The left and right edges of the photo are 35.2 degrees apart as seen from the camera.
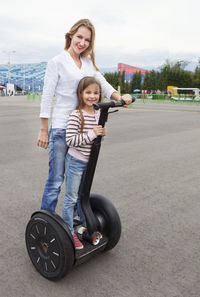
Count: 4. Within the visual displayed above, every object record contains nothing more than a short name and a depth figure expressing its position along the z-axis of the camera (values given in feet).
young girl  7.59
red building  310.86
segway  7.37
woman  7.79
